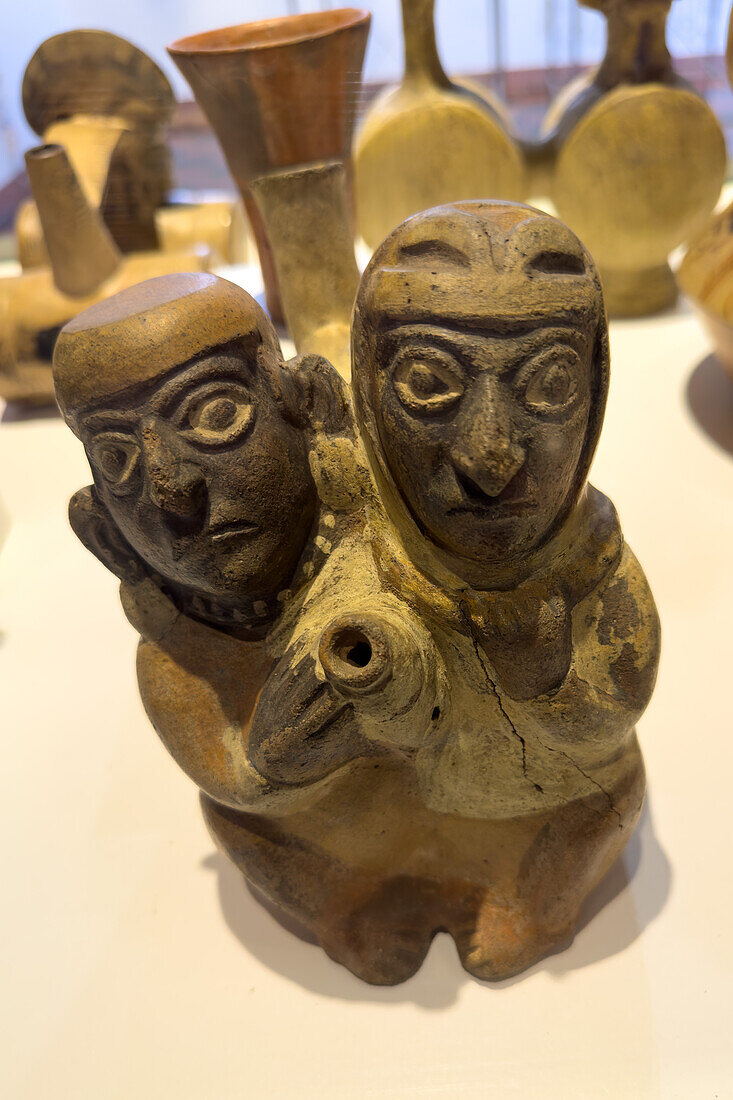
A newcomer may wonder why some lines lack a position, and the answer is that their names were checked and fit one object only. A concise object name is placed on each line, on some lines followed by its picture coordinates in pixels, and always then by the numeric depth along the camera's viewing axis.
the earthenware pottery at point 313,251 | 0.29
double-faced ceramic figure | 0.18
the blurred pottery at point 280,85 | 0.48
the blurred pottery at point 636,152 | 0.50
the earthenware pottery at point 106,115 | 0.63
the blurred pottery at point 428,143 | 0.54
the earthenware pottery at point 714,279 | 0.42
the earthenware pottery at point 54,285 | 0.52
